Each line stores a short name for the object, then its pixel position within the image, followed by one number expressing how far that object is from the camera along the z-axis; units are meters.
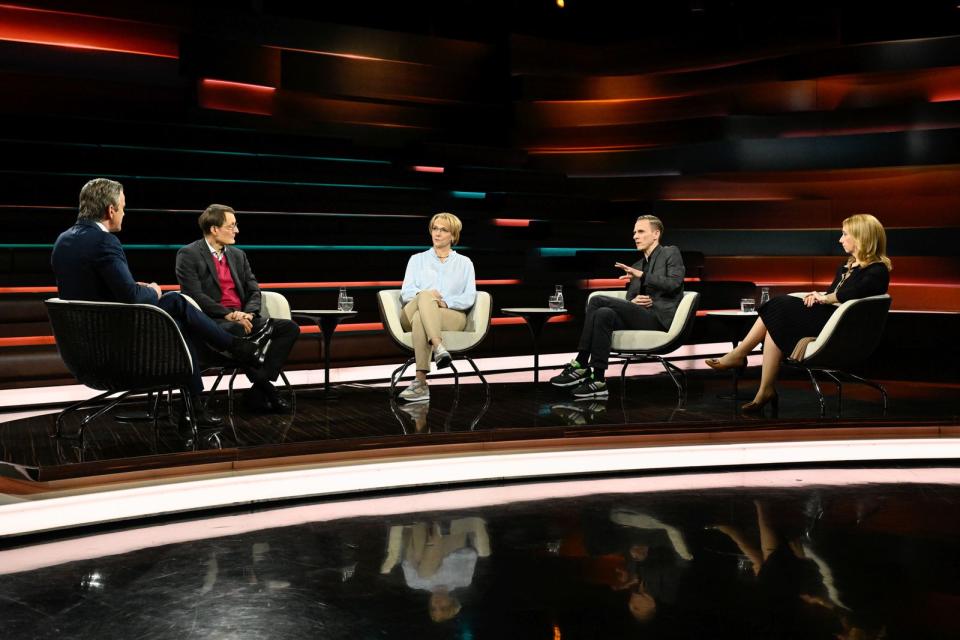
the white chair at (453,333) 5.20
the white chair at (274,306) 5.05
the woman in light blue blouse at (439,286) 5.10
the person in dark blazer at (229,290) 4.58
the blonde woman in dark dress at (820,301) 4.64
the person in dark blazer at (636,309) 5.25
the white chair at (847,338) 4.59
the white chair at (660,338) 5.27
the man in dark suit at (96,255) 3.71
